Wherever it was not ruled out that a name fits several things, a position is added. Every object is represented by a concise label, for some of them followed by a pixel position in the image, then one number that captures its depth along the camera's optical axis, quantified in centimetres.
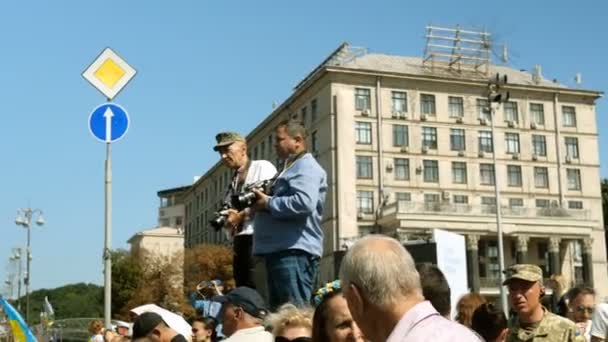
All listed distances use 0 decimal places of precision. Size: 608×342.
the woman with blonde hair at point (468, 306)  630
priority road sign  1170
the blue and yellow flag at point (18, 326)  1198
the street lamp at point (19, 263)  7788
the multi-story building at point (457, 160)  6681
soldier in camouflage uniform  612
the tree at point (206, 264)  7419
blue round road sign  1154
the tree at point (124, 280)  8450
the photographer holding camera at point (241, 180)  759
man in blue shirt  675
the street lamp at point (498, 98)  3606
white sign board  1502
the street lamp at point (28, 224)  6322
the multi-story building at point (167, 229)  13208
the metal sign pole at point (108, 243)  1084
